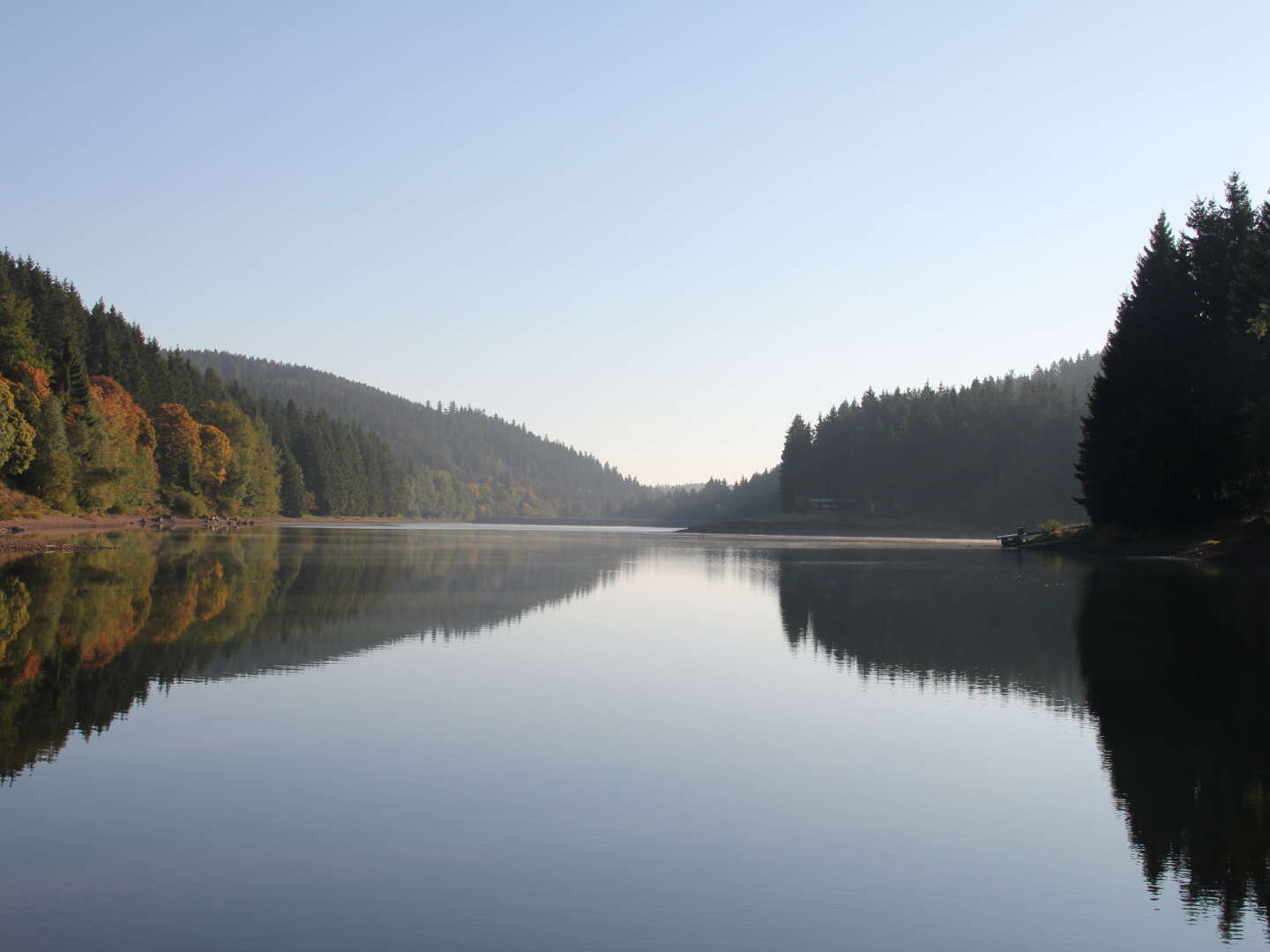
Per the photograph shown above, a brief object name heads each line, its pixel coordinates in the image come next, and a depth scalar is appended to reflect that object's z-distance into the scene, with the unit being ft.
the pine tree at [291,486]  515.09
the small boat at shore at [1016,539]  263.49
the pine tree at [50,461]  256.73
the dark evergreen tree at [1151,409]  199.93
